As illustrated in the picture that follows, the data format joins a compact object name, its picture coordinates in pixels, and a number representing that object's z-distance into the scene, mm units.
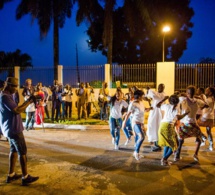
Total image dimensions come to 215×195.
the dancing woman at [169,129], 6480
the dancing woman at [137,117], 7160
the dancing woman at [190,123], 6965
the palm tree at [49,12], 21094
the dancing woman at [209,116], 8312
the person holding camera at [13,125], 5348
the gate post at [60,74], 20325
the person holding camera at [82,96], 14023
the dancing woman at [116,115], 8336
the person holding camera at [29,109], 11547
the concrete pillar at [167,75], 18625
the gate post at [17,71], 21438
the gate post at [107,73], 19672
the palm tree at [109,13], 20109
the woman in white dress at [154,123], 8203
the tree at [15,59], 32178
